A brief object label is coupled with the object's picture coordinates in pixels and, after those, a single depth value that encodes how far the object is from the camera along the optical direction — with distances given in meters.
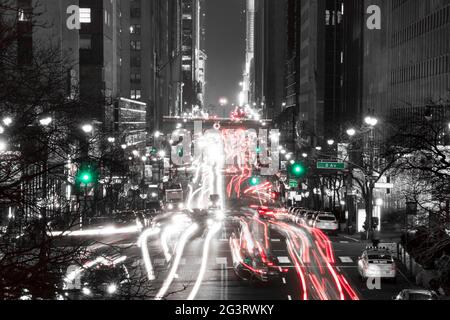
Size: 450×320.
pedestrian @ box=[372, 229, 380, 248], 62.30
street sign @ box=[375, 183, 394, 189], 57.66
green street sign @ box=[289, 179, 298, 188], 96.80
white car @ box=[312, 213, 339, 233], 64.19
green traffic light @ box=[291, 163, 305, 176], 58.69
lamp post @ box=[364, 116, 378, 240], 60.59
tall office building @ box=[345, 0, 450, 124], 77.56
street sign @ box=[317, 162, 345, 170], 59.12
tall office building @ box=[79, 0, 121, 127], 131.88
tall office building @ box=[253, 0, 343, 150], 156.88
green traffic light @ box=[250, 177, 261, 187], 103.62
